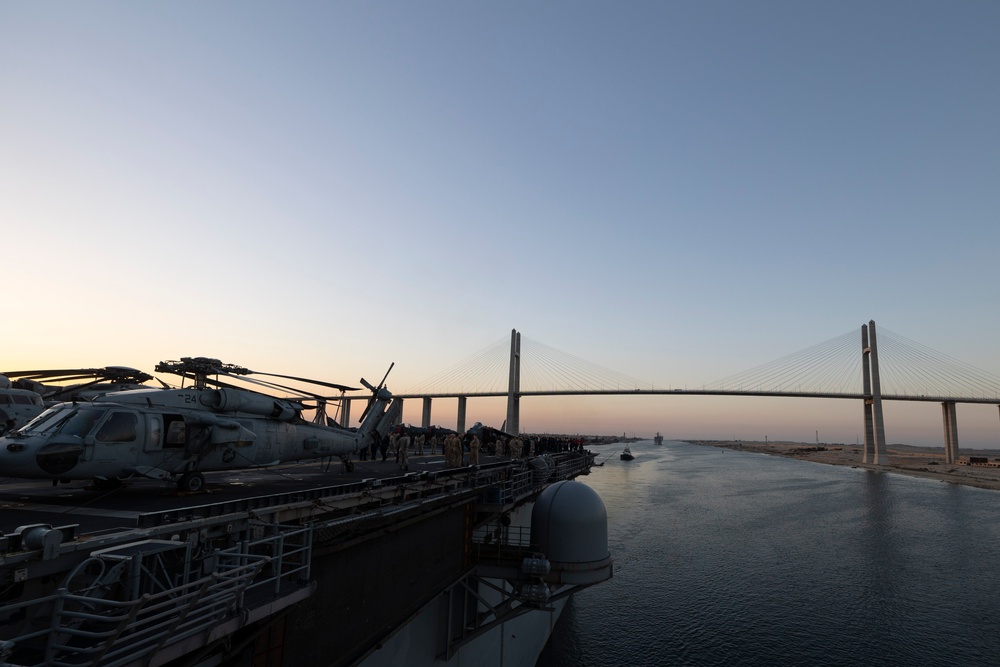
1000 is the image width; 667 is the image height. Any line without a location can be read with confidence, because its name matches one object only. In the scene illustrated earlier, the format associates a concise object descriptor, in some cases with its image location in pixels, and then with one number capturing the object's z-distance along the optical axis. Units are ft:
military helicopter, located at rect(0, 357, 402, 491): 36.19
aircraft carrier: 18.25
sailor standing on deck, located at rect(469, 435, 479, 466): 89.15
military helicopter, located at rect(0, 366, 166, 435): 61.82
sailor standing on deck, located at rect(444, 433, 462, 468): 84.53
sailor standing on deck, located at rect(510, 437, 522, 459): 115.96
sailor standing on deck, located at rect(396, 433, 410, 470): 79.62
